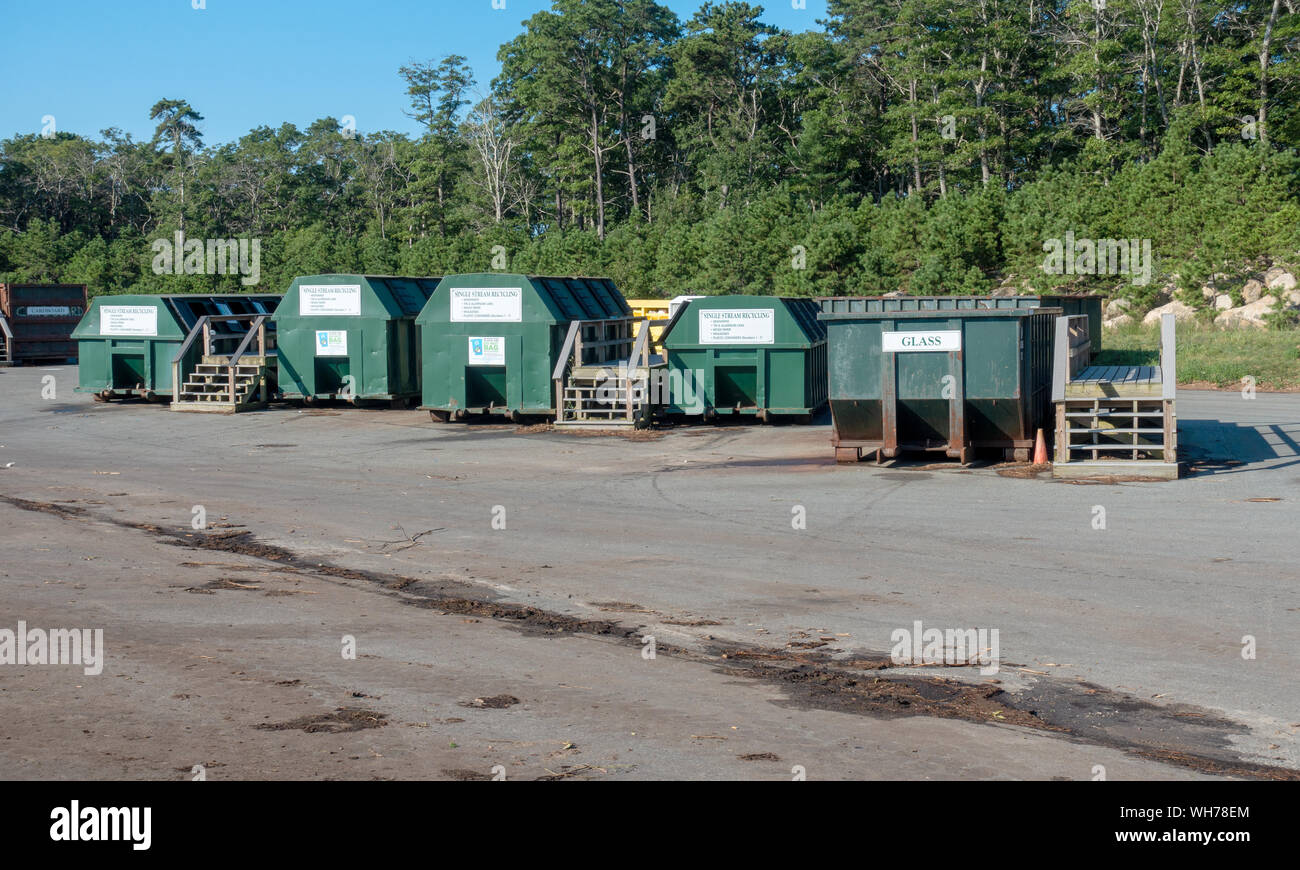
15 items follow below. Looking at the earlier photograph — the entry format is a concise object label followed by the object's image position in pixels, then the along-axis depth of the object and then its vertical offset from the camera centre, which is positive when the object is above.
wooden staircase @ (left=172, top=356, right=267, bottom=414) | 26.94 -0.08
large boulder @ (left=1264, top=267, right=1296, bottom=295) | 42.94 +3.52
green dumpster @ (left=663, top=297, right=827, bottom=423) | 23.34 +0.44
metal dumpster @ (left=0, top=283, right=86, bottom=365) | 43.19 +2.24
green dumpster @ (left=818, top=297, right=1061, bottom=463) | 17.08 +0.04
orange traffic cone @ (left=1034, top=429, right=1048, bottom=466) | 17.38 -0.99
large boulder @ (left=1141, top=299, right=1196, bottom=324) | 42.81 +2.42
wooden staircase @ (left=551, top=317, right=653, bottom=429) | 22.91 -0.11
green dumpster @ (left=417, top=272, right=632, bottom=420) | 23.92 +0.76
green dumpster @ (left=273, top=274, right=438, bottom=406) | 26.56 +0.92
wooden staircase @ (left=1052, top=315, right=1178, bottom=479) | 16.17 -0.42
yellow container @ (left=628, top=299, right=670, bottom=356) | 35.52 +2.12
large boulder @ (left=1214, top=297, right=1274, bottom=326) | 39.44 +2.11
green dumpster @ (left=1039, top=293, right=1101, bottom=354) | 30.81 +1.90
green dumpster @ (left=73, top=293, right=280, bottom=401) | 28.81 +1.03
